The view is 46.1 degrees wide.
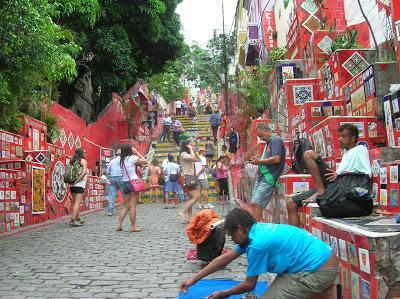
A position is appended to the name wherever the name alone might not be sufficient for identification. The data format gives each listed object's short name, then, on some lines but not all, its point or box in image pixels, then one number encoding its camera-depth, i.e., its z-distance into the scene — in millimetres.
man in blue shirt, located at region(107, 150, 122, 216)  11406
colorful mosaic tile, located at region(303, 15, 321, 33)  11977
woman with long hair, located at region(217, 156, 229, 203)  15500
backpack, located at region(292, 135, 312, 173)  6547
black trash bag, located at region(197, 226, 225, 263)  6199
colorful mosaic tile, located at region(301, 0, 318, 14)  12144
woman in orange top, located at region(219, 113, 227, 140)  24925
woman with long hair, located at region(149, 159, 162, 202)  17422
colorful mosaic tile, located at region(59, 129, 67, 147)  15092
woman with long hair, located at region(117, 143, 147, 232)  9195
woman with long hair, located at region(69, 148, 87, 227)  10391
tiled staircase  18500
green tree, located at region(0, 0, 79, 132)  7895
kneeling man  3432
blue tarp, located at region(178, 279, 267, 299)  4202
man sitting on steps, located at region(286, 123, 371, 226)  4996
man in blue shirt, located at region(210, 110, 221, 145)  25141
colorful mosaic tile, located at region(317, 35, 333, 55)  10414
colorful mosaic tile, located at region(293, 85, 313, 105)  10266
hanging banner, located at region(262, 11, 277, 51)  19328
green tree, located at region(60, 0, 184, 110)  18812
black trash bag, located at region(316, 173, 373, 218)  4609
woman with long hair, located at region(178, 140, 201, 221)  9914
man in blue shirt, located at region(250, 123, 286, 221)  6863
